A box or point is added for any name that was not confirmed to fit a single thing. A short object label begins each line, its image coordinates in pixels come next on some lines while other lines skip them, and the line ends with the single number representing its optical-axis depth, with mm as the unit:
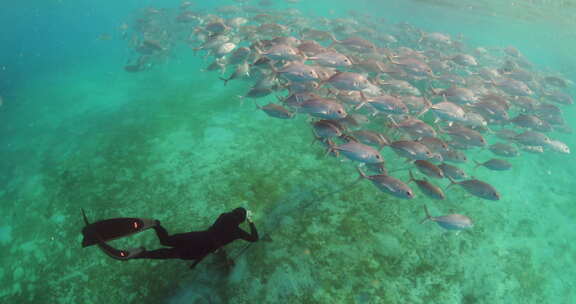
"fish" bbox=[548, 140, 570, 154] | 7229
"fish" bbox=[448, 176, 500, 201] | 4617
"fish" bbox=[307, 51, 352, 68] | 5566
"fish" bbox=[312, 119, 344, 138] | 4688
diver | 3021
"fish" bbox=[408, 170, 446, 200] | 4363
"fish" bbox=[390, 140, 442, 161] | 4582
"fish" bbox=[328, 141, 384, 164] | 4281
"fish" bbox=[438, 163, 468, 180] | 5066
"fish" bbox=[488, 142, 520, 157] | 6551
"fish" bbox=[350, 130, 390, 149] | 5038
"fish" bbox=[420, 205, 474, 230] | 4262
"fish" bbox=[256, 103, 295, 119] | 5527
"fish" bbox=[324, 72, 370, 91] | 5035
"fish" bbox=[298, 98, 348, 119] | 4664
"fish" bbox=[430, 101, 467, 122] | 5453
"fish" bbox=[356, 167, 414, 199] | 4072
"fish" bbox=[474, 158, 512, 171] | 5859
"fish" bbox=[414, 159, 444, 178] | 4453
